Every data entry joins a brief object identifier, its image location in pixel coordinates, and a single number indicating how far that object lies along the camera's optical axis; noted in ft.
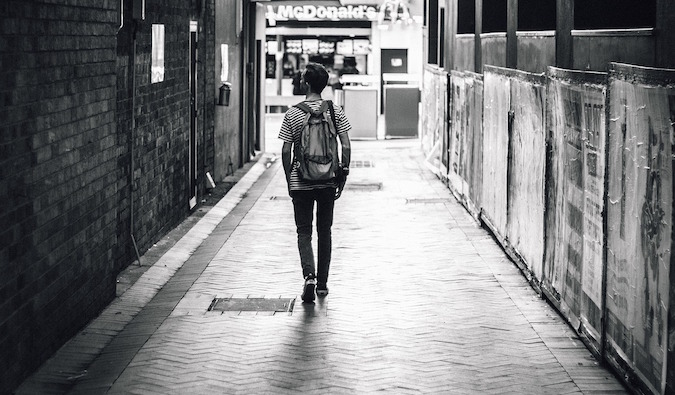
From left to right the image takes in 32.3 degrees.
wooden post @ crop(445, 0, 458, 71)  65.73
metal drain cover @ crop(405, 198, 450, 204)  54.03
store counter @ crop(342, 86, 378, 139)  100.63
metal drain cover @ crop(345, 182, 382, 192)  59.67
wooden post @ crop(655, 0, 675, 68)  23.57
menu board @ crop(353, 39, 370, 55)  141.38
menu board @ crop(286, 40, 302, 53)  143.43
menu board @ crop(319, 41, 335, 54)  143.33
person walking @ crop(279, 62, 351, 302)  29.71
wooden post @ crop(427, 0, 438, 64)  84.43
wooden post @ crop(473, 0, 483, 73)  54.60
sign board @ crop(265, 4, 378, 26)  131.64
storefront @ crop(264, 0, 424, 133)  133.90
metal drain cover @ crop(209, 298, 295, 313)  29.27
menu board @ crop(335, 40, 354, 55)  142.10
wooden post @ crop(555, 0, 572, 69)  32.89
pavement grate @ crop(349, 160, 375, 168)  73.41
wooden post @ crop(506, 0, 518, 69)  43.47
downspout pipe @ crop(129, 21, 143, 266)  34.91
